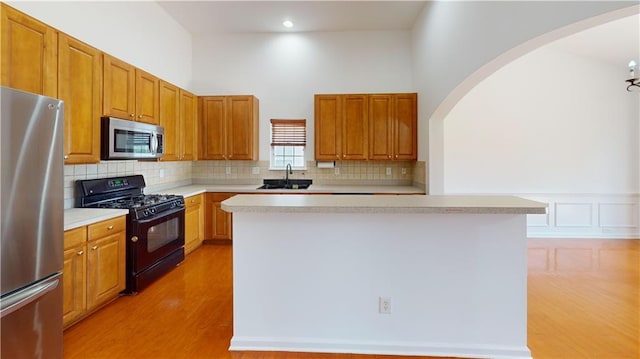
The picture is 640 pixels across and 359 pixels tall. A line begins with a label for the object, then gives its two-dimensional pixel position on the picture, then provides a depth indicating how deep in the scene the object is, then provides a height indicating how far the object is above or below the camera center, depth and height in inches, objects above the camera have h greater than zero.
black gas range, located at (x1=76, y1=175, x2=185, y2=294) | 121.3 -16.8
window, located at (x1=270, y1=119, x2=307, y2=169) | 214.7 +29.5
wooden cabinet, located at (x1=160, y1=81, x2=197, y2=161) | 164.6 +32.2
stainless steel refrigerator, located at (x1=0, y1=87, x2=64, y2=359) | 63.6 -9.5
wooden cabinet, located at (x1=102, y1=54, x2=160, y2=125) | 122.0 +36.8
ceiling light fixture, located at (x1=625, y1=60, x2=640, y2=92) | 153.5 +53.2
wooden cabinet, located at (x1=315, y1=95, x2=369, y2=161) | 194.4 +32.7
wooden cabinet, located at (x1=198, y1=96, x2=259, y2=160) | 197.9 +32.9
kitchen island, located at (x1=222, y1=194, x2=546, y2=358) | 82.4 -25.5
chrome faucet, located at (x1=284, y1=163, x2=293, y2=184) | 213.0 +5.6
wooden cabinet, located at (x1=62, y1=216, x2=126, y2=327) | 94.4 -27.7
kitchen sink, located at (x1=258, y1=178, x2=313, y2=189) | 207.8 -1.6
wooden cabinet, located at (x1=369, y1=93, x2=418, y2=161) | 192.7 +32.7
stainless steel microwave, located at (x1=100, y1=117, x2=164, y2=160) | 118.5 +16.4
